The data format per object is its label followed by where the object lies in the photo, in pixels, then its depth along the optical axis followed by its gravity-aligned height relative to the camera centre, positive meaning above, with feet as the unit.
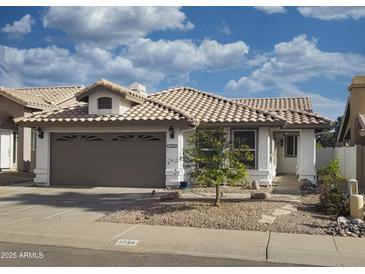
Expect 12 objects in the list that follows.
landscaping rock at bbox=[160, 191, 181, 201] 40.42 -3.78
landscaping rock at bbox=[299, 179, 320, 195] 48.44 -3.64
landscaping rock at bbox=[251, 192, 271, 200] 40.46 -3.72
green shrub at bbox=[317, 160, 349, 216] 33.19 -3.55
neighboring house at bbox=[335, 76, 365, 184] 55.77 +2.96
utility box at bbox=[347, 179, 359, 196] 32.52 -2.36
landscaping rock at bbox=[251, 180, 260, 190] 50.87 -3.44
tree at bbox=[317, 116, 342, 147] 177.80 +6.64
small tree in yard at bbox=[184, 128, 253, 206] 36.11 -0.25
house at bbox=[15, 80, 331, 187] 52.75 +2.36
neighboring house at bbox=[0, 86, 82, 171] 72.90 +3.89
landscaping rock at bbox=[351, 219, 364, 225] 29.35 -4.40
